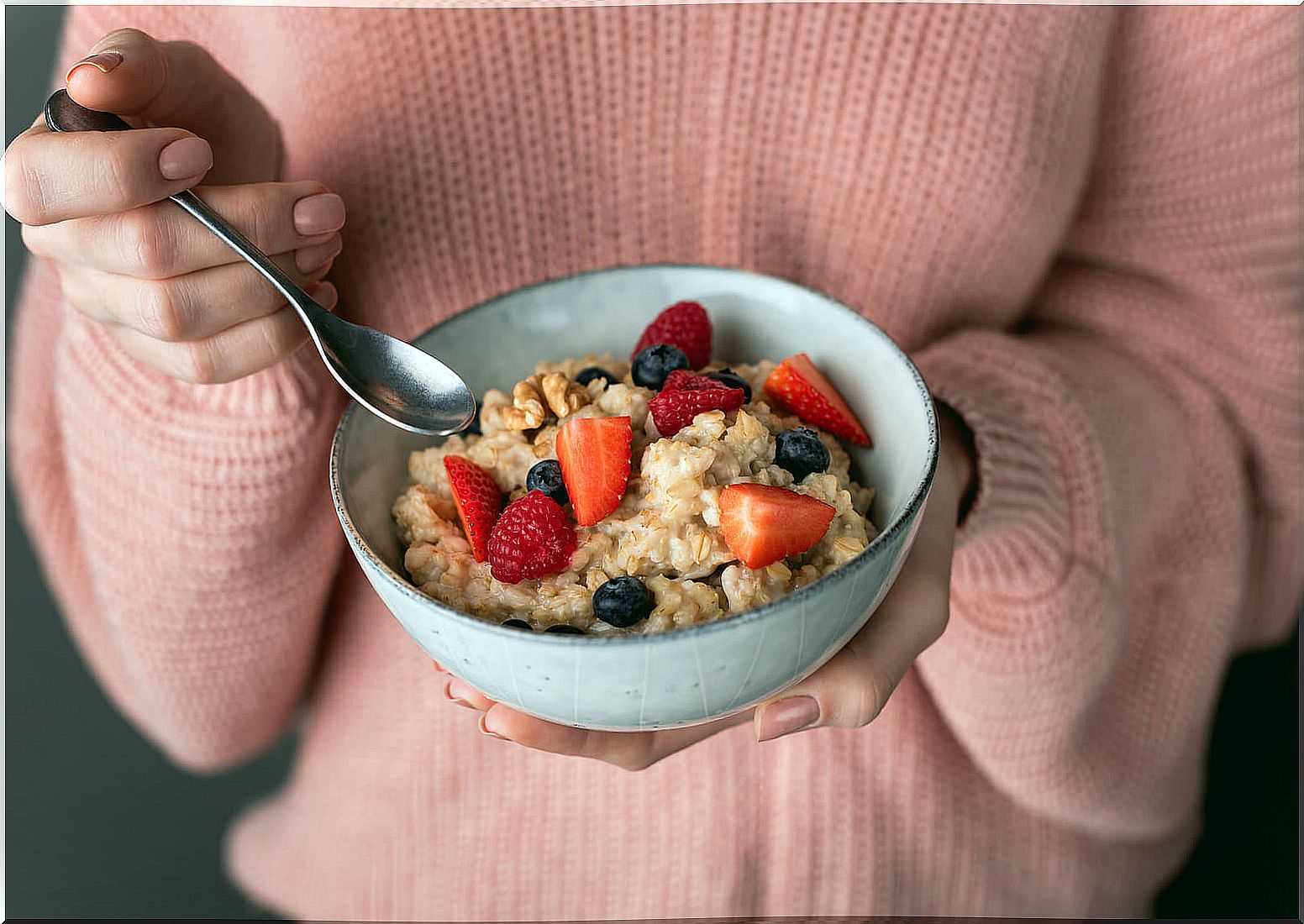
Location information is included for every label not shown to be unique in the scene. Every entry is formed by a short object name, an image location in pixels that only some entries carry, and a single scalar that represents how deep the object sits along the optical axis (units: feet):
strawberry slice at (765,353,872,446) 2.23
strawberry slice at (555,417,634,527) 1.98
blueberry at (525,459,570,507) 2.02
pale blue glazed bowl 1.65
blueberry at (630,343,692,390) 2.24
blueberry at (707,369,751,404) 2.24
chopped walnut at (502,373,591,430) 2.22
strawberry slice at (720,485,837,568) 1.82
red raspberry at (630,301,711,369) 2.37
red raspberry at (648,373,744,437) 2.08
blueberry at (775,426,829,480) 2.05
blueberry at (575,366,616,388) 2.35
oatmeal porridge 1.88
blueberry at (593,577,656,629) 1.84
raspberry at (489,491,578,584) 1.93
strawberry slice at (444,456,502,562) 2.06
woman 2.89
